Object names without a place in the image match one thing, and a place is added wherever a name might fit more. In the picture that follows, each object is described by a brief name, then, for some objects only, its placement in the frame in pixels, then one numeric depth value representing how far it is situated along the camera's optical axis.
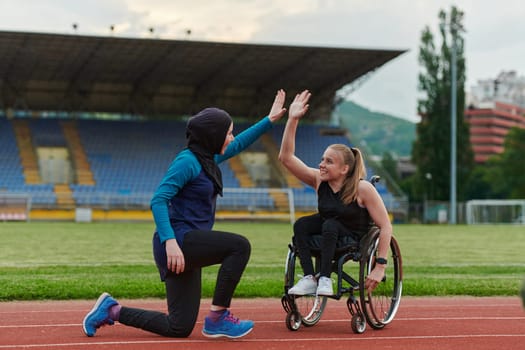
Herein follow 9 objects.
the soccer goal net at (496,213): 47.36
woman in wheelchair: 6.63
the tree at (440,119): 53.78
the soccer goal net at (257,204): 42.62
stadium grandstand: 41.97
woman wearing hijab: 6.11
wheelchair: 6.63
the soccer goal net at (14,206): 39.69
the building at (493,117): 159.38
